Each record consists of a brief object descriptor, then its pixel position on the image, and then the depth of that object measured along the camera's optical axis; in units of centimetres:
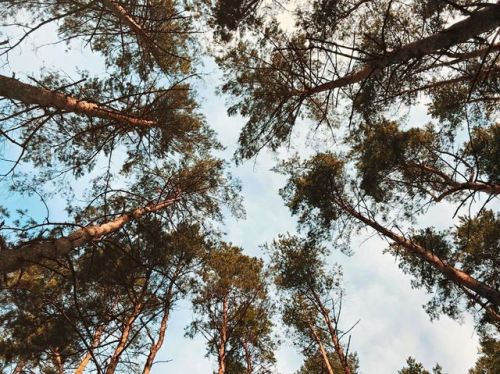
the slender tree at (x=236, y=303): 1412
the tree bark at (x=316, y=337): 1244
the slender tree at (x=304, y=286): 1332
